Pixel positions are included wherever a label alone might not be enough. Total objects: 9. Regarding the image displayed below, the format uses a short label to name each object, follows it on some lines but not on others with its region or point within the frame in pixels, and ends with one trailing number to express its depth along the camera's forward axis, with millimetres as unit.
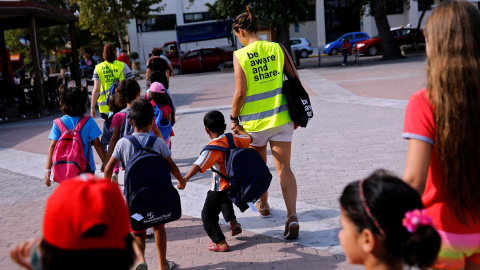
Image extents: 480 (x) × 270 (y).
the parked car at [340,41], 38438
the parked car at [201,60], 31391
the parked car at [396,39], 33844
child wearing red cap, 1618
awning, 33156
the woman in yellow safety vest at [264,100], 4562
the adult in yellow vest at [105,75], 7539
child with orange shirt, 4434
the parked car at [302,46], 39938
